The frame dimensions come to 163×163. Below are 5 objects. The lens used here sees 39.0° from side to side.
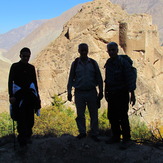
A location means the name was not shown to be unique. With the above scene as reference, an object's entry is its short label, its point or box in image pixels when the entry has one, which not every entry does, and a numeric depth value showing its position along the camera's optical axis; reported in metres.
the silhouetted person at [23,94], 4.33
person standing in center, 4.54
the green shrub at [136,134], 6.69
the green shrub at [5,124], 10.29
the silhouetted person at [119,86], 4.24
